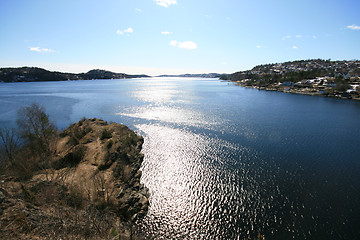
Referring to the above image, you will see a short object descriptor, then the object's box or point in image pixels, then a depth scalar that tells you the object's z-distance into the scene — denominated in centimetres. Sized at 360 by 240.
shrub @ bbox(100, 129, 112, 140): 4119
